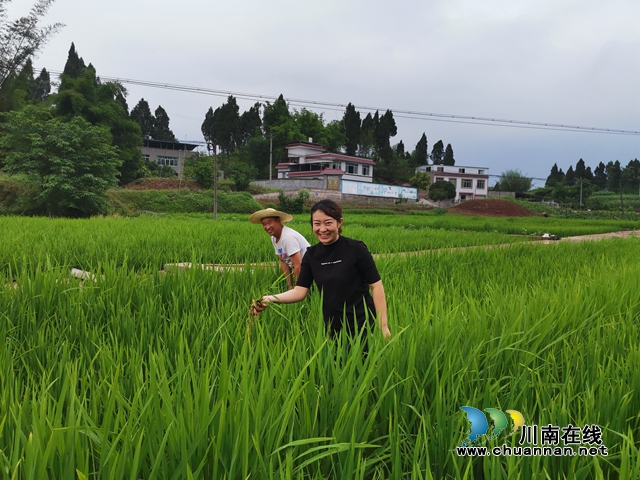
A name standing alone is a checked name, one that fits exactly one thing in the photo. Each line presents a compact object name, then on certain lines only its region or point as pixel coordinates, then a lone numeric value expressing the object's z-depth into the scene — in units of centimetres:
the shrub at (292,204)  2383
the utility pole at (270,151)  3968
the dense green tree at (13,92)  2361
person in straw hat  274
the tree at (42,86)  4644
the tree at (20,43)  2184
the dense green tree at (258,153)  4341
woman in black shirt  182
